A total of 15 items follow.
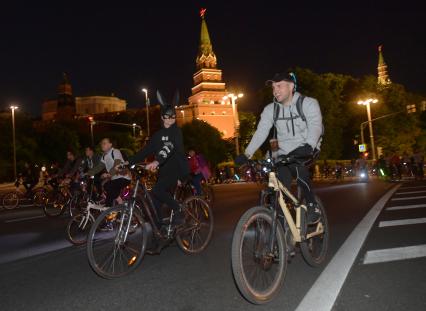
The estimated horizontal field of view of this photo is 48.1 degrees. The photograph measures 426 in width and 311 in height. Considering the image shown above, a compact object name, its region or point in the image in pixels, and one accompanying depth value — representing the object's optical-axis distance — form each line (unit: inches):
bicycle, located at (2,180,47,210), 653.3
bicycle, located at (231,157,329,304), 148.3
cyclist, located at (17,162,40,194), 803.4
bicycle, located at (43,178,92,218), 430.3
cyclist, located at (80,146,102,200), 441.1
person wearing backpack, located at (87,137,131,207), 326.0
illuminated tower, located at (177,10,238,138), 6087.6
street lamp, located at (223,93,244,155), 1702.3
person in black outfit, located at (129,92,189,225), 240.1
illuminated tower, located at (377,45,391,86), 5674.2
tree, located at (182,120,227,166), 3380.2
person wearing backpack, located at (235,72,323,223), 191.8
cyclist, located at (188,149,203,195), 526.2
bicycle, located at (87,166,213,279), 196.7
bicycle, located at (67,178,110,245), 315.1
